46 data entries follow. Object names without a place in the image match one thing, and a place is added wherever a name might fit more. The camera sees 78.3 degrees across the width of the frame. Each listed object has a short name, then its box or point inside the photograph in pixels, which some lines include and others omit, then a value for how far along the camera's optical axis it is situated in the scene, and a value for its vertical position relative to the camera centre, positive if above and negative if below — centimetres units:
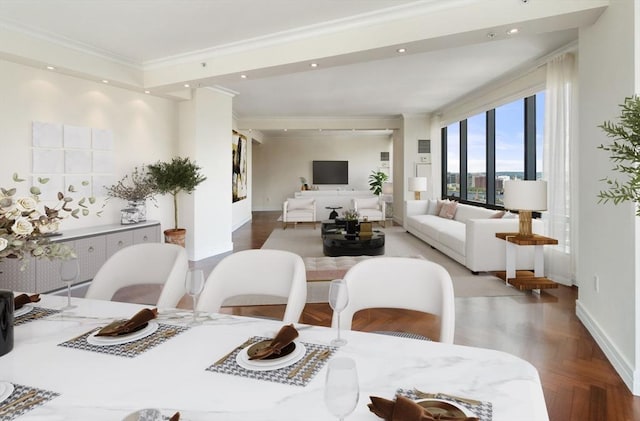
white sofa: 483 -52
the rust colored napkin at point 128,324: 130 -41
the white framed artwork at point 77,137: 460 +83
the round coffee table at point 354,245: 575 -61
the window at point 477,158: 754 +90
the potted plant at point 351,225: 651 -35
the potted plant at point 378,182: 1288 +73
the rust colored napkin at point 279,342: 112 -42
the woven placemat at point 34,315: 148 -43
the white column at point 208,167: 604 +61
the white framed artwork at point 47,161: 429 +51
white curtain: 445 +44
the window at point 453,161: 897 +100
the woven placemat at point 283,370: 102 -45
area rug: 420 -79
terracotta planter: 550 -43
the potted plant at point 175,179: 534 +36
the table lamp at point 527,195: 411 +8
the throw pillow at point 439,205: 793 -4
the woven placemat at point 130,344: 120 -44
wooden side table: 413 -72
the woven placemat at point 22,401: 89 -46
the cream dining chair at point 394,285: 165 -35
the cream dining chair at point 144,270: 194 -34
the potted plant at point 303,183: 1340 +76
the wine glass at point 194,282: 140 -28
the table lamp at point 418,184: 849 +42
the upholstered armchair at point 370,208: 907 -10
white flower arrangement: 117 -7
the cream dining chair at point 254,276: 183 -34
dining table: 90 -46
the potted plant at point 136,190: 525 +21
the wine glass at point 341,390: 69 -33
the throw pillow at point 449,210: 738 -13
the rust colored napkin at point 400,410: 80 -43
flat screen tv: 1402 +114
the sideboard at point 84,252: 376 -53
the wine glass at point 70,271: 153 -25
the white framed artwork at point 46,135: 427 +80
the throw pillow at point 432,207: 823 -8
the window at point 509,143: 627 +100
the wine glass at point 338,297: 129 -31
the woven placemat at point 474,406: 86 -47
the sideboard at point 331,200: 1021 +10
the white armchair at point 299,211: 900 -16
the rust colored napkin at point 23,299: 161 -40
